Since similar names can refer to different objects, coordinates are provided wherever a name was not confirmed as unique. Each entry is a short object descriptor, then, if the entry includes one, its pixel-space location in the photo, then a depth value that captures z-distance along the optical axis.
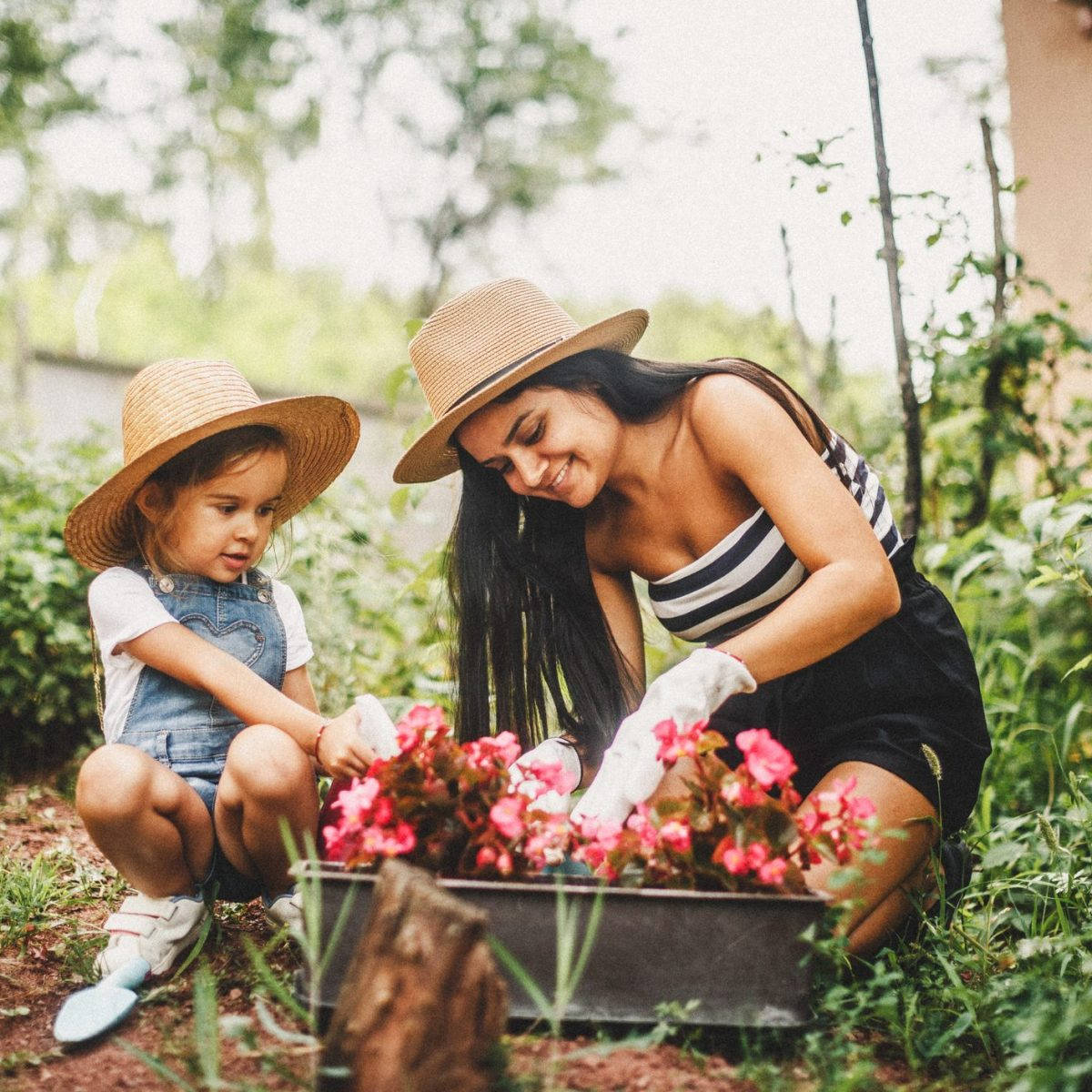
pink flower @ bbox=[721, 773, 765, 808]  1.39
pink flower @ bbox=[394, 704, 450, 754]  1.48
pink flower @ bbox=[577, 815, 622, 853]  1.46
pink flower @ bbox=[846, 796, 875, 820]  1.42
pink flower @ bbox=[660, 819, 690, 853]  1.39
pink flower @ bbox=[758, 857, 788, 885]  1.35
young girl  1.76
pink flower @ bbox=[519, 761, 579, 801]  1.51
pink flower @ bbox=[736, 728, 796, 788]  1.38
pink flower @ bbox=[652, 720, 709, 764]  1.46
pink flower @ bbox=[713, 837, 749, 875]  1.35
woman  1.87
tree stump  1.12
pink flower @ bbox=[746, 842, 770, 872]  1.36
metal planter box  1.36
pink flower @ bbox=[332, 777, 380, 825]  1.42
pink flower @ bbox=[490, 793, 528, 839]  1.39
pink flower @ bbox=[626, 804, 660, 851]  1.43
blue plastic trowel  1.48
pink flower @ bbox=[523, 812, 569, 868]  1.42
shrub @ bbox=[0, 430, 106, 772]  2.96
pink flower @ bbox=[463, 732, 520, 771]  1.50
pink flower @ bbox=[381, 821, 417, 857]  1.37
